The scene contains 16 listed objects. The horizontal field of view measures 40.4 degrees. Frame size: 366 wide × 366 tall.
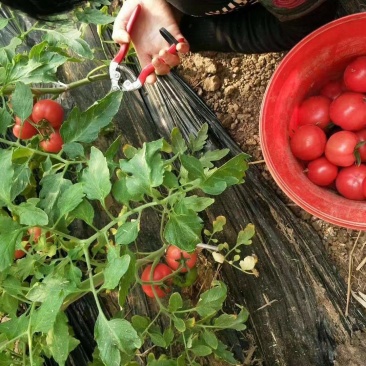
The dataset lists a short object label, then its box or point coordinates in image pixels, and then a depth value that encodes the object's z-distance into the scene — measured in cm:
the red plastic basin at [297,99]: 120
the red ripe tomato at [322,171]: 135
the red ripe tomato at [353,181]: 130
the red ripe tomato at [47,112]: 138
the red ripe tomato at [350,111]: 130
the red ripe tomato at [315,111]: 138
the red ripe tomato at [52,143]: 137
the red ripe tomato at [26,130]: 141
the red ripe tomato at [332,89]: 142
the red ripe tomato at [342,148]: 130
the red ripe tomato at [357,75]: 128
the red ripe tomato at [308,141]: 133
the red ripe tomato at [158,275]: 129
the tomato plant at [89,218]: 97
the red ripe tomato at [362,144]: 129
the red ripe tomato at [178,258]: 125
